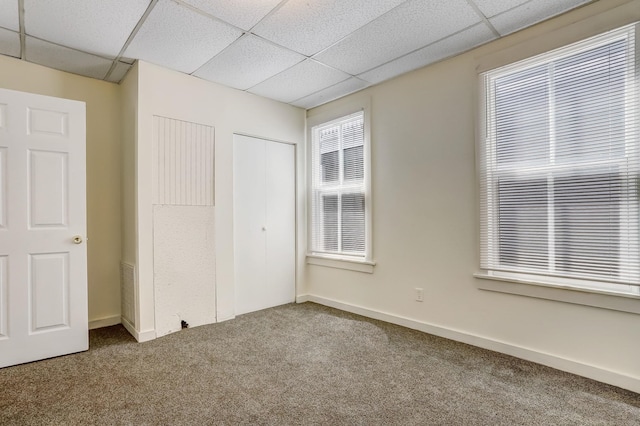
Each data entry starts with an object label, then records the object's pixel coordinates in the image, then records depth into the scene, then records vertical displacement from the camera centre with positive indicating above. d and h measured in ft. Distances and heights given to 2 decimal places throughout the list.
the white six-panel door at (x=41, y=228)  8.30 -0.37
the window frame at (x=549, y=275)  7.04 -1.62
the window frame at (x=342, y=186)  12.04 +1.08
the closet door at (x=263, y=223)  12.53 -0.43
